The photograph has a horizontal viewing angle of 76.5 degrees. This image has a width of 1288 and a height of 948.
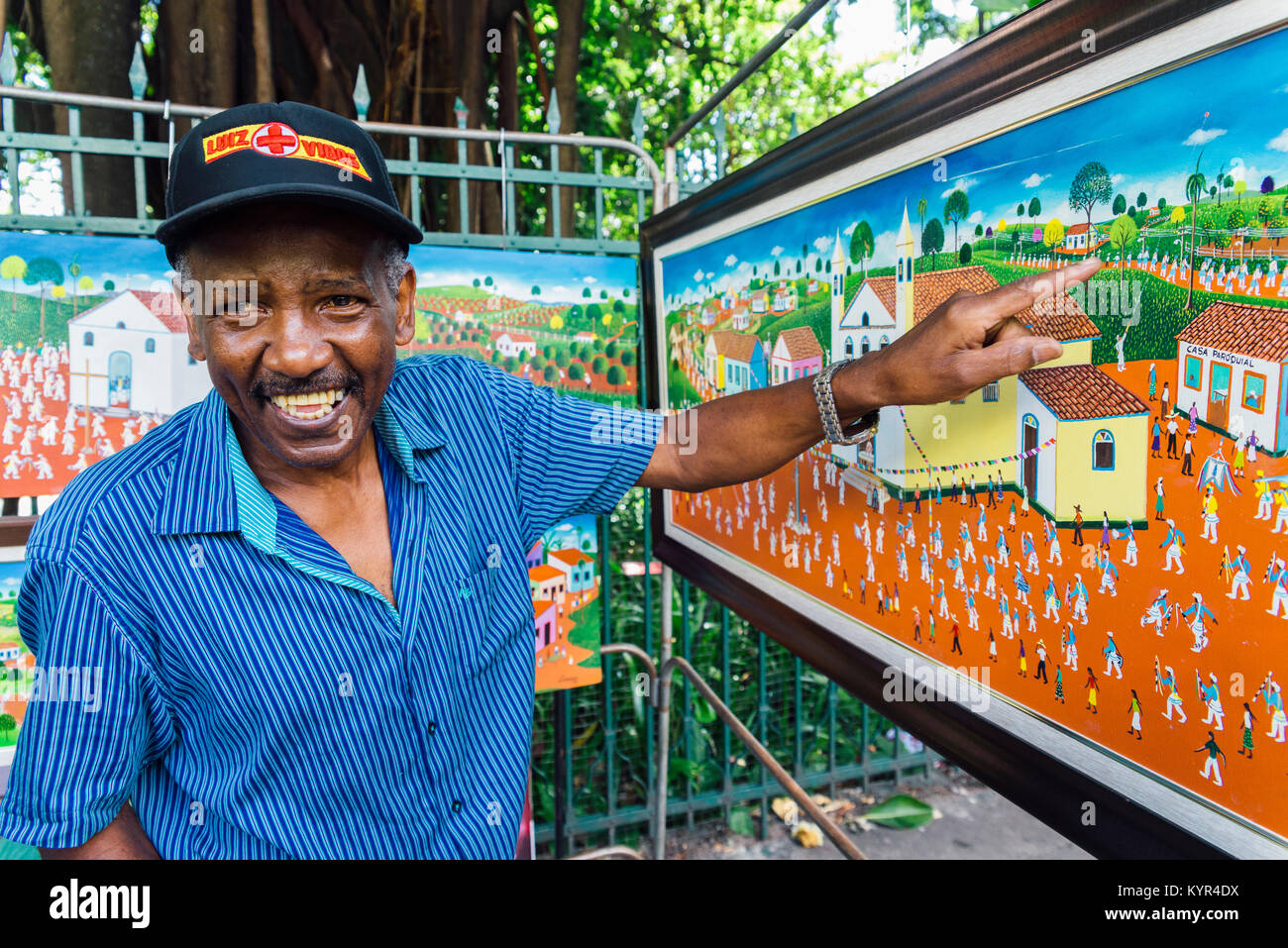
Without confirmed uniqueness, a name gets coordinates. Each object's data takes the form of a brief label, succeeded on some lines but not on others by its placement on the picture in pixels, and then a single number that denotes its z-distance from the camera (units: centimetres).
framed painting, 91
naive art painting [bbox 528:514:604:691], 297
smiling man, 125
